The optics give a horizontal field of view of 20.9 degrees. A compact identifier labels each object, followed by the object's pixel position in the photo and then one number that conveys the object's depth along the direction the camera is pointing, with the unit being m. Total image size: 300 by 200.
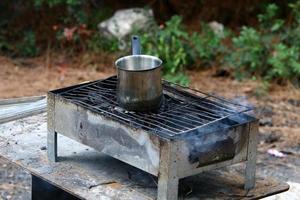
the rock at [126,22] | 9.90
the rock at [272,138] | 7.44
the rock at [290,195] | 5.55
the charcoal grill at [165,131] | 3.95
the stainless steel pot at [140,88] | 4.23
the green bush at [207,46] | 9.43
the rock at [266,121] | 7.83
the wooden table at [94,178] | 4.30
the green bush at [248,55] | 9.11
